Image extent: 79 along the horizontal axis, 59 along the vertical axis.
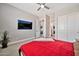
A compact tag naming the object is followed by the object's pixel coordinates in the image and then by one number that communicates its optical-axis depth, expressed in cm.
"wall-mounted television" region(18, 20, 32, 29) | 301
